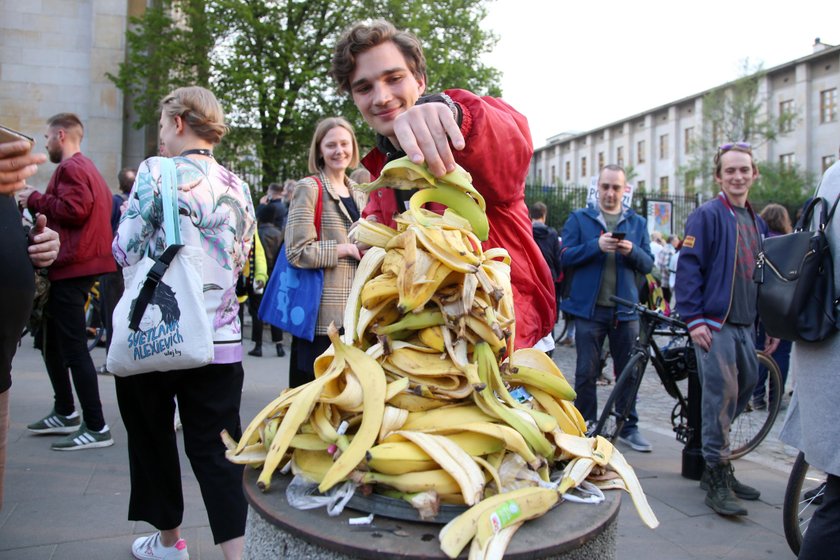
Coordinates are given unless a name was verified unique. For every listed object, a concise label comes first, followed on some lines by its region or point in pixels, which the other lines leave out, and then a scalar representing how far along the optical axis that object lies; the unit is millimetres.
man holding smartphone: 4766
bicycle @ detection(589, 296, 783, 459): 4309
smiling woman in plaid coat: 3762
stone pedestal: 1159
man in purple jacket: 3801
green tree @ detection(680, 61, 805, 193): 36781
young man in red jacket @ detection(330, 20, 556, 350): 1601
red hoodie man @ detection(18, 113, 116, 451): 4230
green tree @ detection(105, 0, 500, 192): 17547
